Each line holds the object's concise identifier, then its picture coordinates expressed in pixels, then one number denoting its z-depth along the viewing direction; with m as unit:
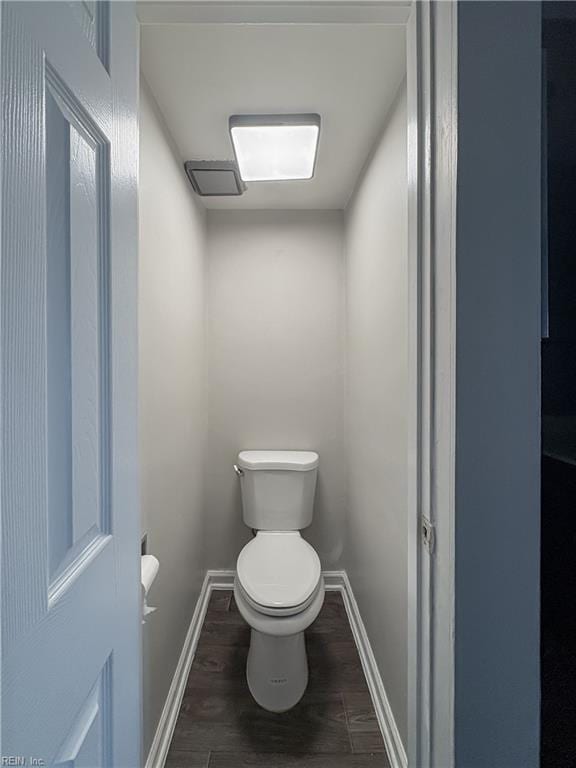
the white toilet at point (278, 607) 1.66
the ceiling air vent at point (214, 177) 2.03
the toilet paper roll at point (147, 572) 1.07
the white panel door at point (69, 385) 0.41
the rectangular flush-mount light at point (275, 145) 1.68
